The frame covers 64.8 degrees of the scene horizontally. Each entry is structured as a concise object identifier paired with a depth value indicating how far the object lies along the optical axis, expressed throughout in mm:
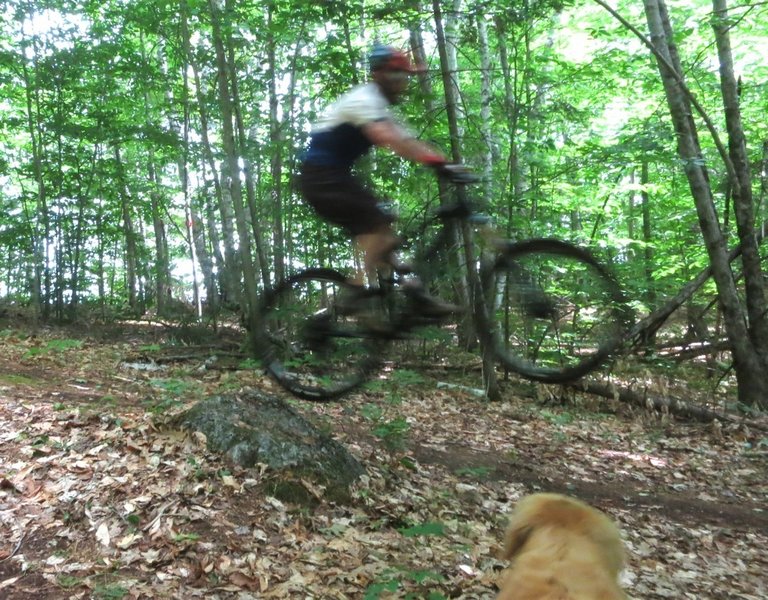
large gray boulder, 5199
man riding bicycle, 3723
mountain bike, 4375
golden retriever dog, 1887
